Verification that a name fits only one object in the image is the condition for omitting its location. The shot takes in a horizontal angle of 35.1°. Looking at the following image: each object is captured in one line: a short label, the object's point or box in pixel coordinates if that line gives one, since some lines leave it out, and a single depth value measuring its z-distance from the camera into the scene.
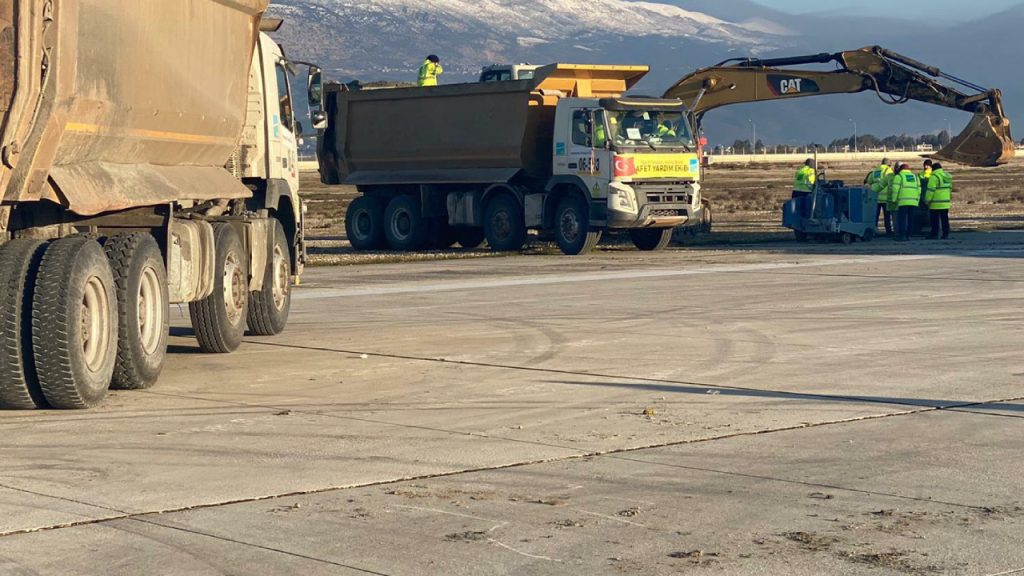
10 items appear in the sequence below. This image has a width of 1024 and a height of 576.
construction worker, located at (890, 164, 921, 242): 31.95
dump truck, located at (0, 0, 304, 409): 9.67
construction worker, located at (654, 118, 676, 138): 27.69
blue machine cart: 31.00
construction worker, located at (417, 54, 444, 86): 31.11
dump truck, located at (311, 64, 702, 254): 27.27
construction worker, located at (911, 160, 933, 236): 32.78
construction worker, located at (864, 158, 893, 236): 32.44
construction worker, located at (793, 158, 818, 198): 31.91
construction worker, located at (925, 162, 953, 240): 31.75
